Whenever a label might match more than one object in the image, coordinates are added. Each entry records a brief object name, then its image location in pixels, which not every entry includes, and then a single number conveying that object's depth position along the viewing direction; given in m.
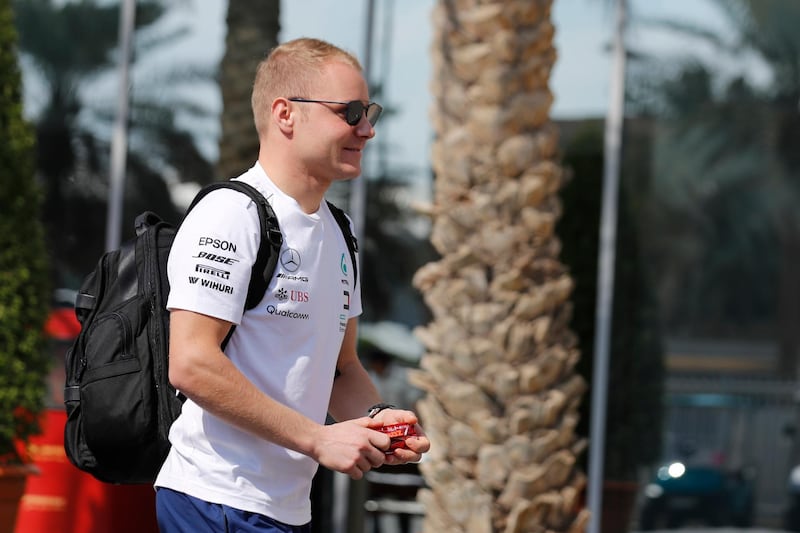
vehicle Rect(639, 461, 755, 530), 13.77
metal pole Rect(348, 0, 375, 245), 15.23
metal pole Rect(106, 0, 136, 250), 16.30
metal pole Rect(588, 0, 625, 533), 14.19
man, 4.77
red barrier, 11.18
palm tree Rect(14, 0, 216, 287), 16.28
